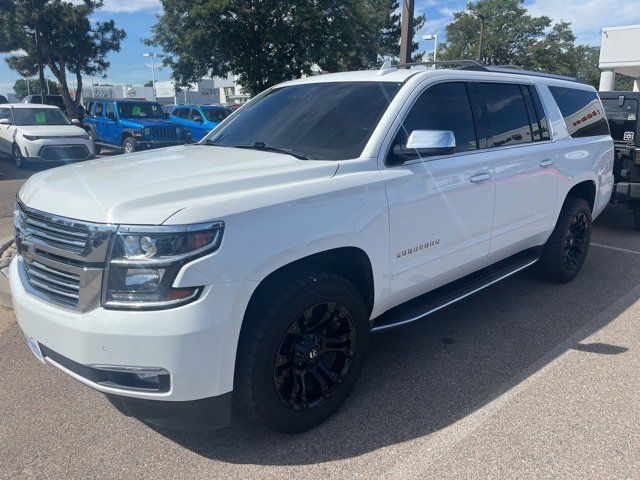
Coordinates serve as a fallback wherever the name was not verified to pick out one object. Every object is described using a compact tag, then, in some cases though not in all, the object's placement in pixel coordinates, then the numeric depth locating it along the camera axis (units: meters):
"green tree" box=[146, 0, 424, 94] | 17.92
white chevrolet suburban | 2.35
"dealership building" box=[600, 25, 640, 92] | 25.47
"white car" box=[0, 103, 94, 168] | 13.18
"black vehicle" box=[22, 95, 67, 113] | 29.20
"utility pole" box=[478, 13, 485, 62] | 35.34
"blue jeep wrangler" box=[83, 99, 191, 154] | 16.30
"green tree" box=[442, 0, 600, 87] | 42.34
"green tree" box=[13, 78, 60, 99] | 68.32
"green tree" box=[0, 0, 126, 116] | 29.02
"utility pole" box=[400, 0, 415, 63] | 9.36
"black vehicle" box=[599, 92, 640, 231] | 7.29
